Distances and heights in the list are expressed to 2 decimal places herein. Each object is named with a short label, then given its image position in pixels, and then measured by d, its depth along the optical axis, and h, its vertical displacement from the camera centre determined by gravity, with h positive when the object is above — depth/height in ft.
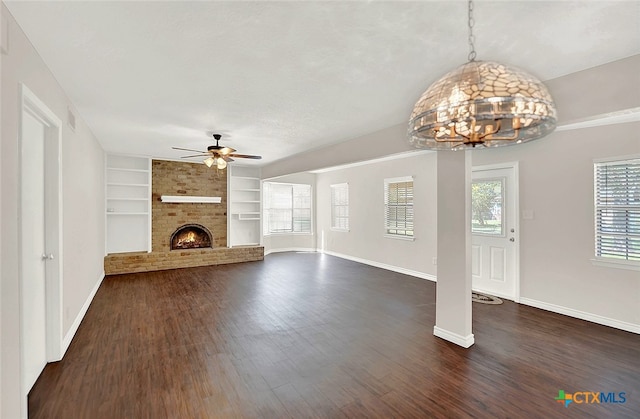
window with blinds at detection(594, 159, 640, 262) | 10.86 -0.01
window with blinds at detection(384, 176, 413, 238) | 20.08 +0.21
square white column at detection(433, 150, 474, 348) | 9.71 -1.38
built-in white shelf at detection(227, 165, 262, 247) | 26.11 +0.28
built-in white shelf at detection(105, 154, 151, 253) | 20.88 +0.45
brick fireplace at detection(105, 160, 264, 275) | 21.45 -0.96
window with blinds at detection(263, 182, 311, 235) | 29.04 +0.11
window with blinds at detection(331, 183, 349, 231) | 26.68 +0.23
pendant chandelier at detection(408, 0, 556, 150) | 4.12 +1.61
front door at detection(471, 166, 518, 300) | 14.37 -1.18
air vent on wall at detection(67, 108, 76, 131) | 9.62 +3.10
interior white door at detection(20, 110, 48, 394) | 7.09 -0.96
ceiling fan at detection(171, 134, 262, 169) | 14.62 +2.84
